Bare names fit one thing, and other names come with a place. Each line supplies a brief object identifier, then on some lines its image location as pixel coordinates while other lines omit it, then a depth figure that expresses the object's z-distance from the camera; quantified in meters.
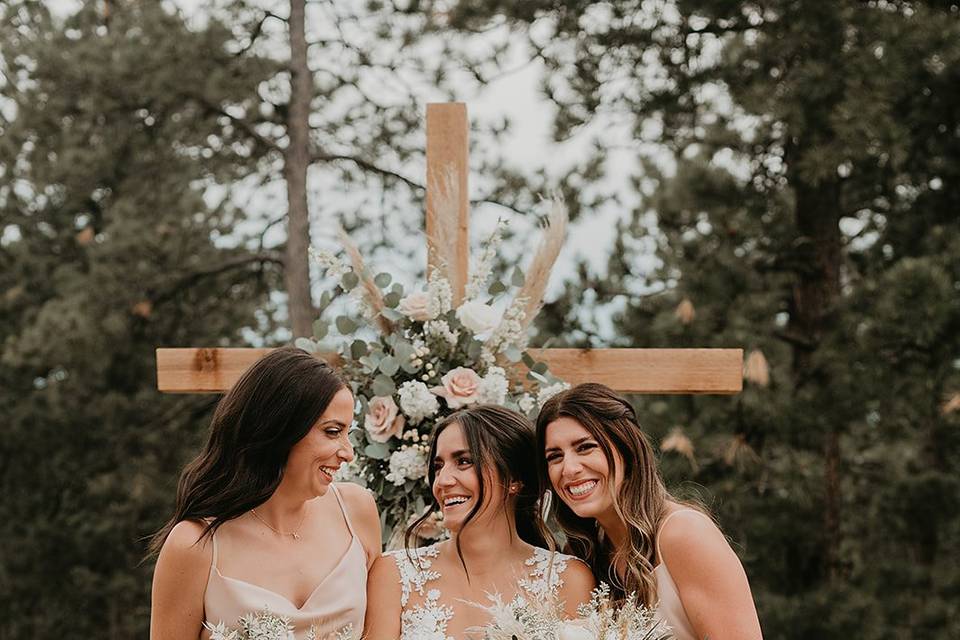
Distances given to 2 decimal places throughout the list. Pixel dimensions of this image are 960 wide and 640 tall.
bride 3.52
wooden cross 4.73
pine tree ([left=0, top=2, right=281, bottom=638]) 11.06
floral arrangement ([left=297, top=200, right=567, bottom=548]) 4.19
